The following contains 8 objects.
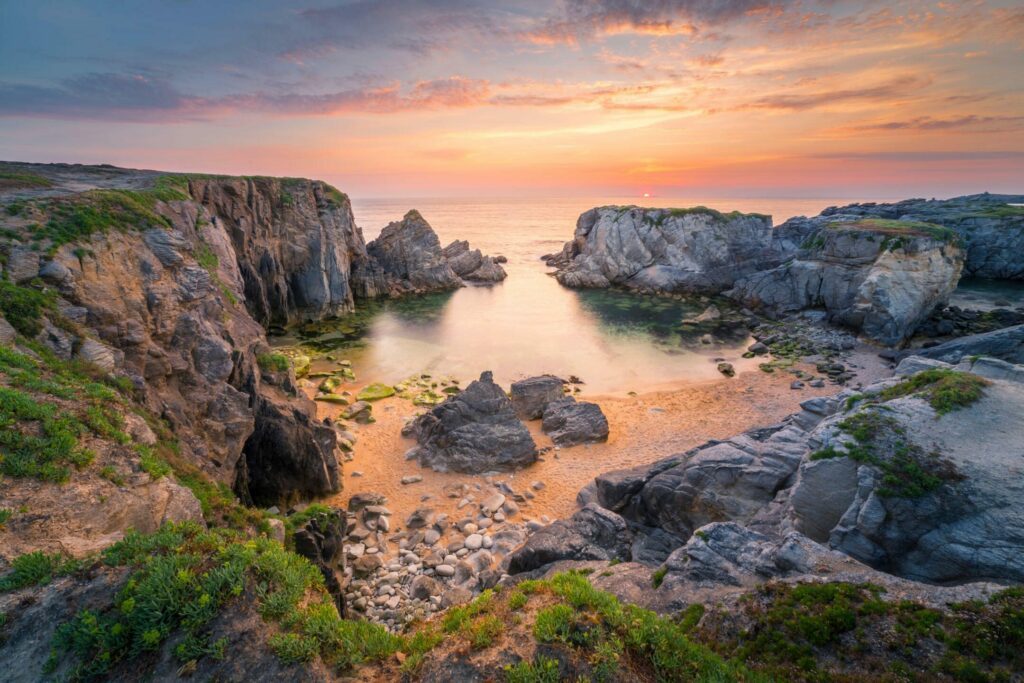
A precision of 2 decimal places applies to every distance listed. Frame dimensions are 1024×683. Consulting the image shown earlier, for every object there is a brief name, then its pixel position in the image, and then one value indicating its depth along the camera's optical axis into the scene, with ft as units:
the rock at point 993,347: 95.14
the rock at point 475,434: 80.12
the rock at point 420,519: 64.85
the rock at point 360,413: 96.07
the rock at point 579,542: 49.70
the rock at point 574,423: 89.72
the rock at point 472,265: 256.32
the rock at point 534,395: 100.63
